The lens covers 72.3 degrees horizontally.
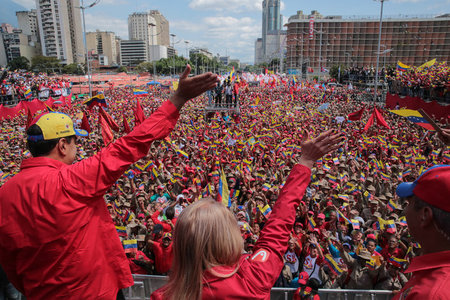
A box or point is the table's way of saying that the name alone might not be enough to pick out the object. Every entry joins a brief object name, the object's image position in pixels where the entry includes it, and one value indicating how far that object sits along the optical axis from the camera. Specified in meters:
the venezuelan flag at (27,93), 24.72
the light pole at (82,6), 21.36
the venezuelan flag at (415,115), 7.98
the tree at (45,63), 82.21
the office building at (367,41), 86.50
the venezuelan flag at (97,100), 12.22
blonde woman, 1.20
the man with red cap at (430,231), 1.17
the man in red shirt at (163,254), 4.11
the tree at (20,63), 69.88
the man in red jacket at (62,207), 1.48
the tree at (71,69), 90.69
